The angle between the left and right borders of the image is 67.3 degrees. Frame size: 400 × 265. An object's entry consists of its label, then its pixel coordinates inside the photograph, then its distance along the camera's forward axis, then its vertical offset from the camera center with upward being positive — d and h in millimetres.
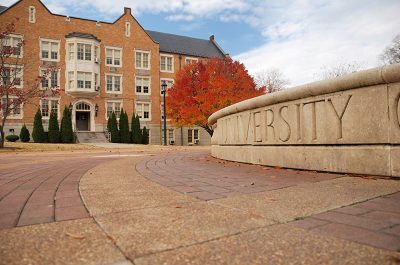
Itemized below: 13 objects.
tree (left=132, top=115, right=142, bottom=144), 31395 +1149
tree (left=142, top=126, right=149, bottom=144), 32094 +625
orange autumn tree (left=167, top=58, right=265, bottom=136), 24516 +4439
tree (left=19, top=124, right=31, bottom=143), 27594 +877
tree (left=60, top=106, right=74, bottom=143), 28234 +1459
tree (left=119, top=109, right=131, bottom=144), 31016 +1578
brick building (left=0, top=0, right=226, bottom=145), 29125 +8350
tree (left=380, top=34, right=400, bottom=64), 42331 +12421
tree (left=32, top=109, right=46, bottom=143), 27581 +1225
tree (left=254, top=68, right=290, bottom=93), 51625 +10075
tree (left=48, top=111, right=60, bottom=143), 27922 +1313
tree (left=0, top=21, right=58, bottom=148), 17312 +3235
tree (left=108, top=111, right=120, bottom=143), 30453 +1556
